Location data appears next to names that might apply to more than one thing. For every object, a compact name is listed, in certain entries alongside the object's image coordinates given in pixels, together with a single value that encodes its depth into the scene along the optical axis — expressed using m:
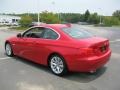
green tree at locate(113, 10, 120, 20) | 56.02
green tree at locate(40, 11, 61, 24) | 21.58
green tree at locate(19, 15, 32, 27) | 22.73
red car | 2.78
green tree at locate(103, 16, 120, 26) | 43.18
